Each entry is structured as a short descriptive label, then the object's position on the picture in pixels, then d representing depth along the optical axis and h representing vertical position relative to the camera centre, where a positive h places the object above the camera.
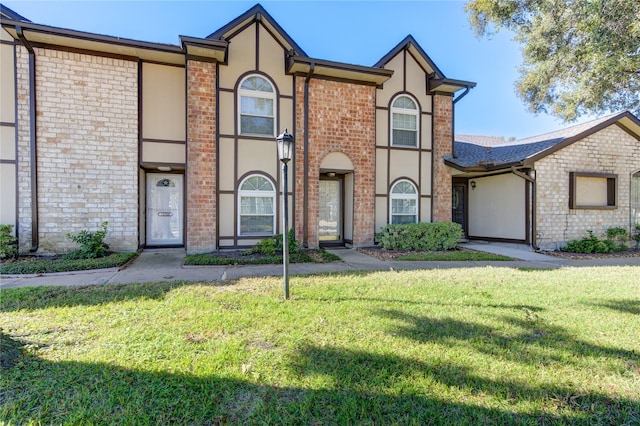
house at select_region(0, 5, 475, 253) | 7.49 +2.14
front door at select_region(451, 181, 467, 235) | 12.05 +0.40
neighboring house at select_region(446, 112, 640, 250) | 9.70 +1.04
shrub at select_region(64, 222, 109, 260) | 7.19 -0.80
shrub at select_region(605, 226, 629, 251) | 10.25 -0.78
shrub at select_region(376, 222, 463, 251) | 9.13 -0.72
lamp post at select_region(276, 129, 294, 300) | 4.58 +0.88
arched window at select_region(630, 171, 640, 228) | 10.77 +0.52
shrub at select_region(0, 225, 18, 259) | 6.95 -0.72
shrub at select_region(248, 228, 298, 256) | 7.94 -0.89
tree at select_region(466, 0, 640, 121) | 8.05 +5.04
